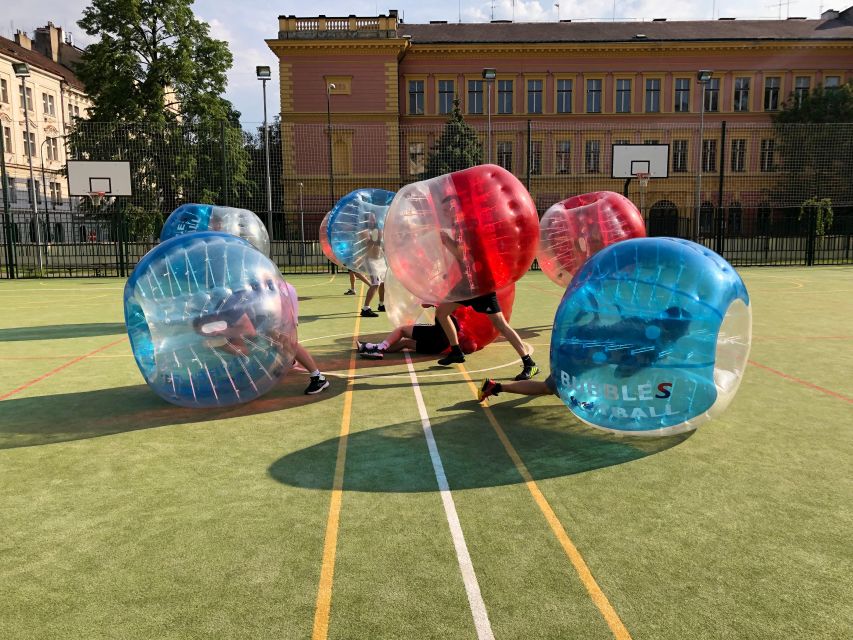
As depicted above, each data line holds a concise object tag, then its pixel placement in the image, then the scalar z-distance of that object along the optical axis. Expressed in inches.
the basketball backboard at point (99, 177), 927.0
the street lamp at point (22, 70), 978.7
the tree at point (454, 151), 1418.6
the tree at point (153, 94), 992.9
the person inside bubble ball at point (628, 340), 183.5
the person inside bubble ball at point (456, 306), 258.2
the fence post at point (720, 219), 921.5
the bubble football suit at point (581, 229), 376.2
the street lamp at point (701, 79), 1013.3
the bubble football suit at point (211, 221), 464.8
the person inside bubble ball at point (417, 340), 341.1
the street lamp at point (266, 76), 1034.1
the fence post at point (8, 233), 883.4
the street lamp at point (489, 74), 1117.5
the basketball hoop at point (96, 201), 1389.3
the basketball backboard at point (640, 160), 1071.0
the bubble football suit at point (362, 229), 470.3
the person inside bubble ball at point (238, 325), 221.3
